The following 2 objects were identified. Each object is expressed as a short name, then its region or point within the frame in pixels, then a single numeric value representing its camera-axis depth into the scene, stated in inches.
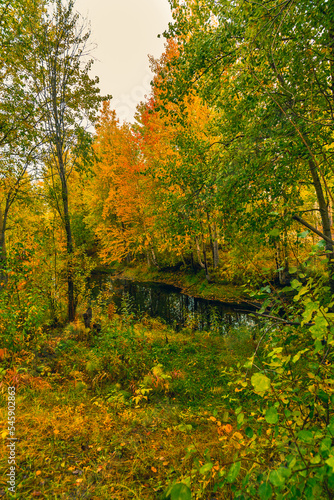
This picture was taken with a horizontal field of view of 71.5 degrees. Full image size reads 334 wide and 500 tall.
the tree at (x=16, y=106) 209.5
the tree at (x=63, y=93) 269.3
